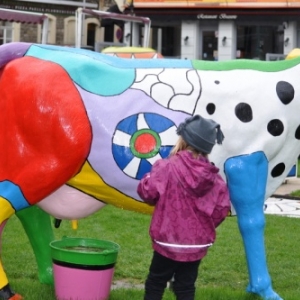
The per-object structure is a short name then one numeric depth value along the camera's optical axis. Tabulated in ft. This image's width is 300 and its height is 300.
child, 11.93
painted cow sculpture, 13.89
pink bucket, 14.48
